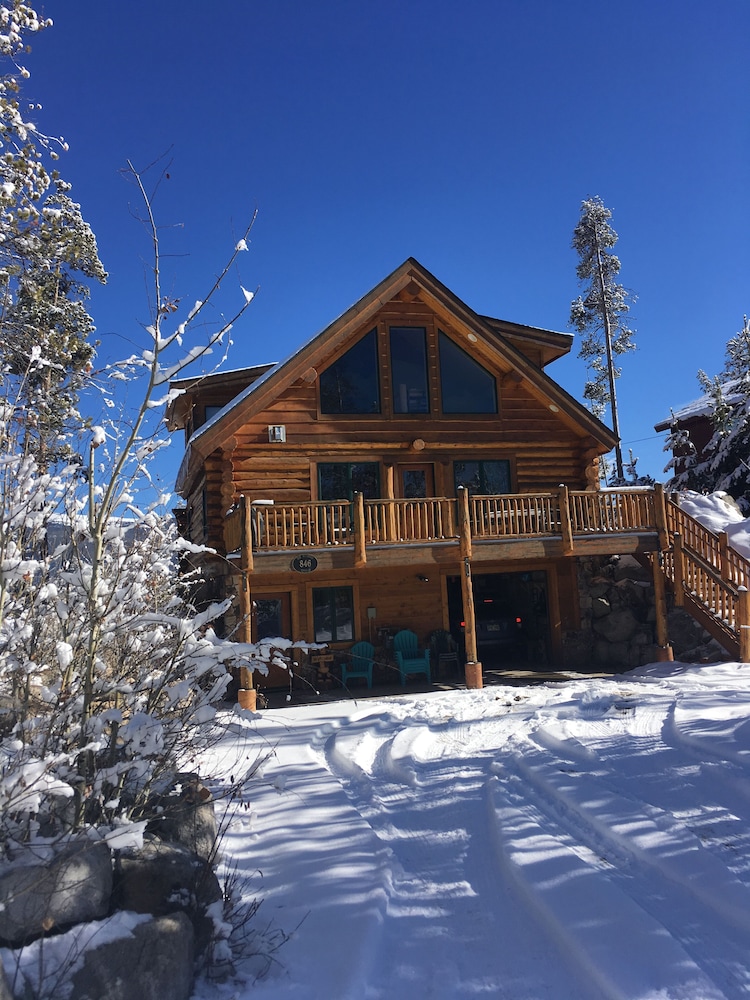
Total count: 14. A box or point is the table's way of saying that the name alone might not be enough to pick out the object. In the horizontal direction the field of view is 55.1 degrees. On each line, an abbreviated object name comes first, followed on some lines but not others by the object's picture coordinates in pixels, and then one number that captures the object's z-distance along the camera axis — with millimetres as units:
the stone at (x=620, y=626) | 15570
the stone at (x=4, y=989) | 3227
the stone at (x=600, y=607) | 16156
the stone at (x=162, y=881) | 4078
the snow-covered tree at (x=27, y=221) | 7048
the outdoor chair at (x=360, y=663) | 14438
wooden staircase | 12766
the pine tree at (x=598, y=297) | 35438
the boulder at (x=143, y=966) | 3531
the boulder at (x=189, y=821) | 4867
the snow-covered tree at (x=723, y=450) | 23516
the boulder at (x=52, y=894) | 3660
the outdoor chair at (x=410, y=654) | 14367
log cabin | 13461
